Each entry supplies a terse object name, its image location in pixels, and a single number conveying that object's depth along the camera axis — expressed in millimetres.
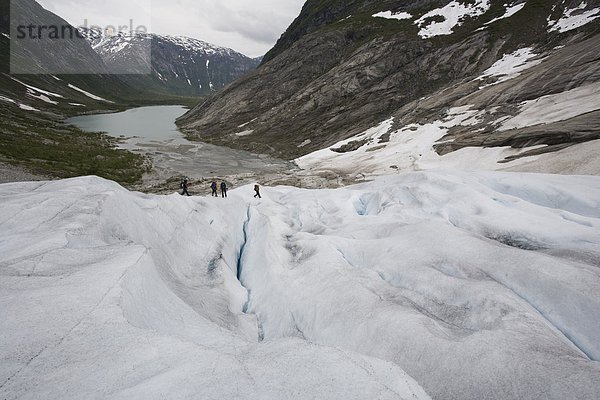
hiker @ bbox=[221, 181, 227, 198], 26023
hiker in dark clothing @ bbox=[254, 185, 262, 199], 24375
